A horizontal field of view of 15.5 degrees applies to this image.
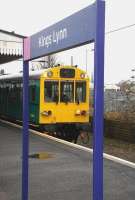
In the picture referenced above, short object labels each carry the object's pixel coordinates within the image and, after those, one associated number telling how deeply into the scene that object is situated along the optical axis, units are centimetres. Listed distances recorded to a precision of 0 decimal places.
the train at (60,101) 1711
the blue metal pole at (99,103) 374
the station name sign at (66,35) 396
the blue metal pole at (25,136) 566
